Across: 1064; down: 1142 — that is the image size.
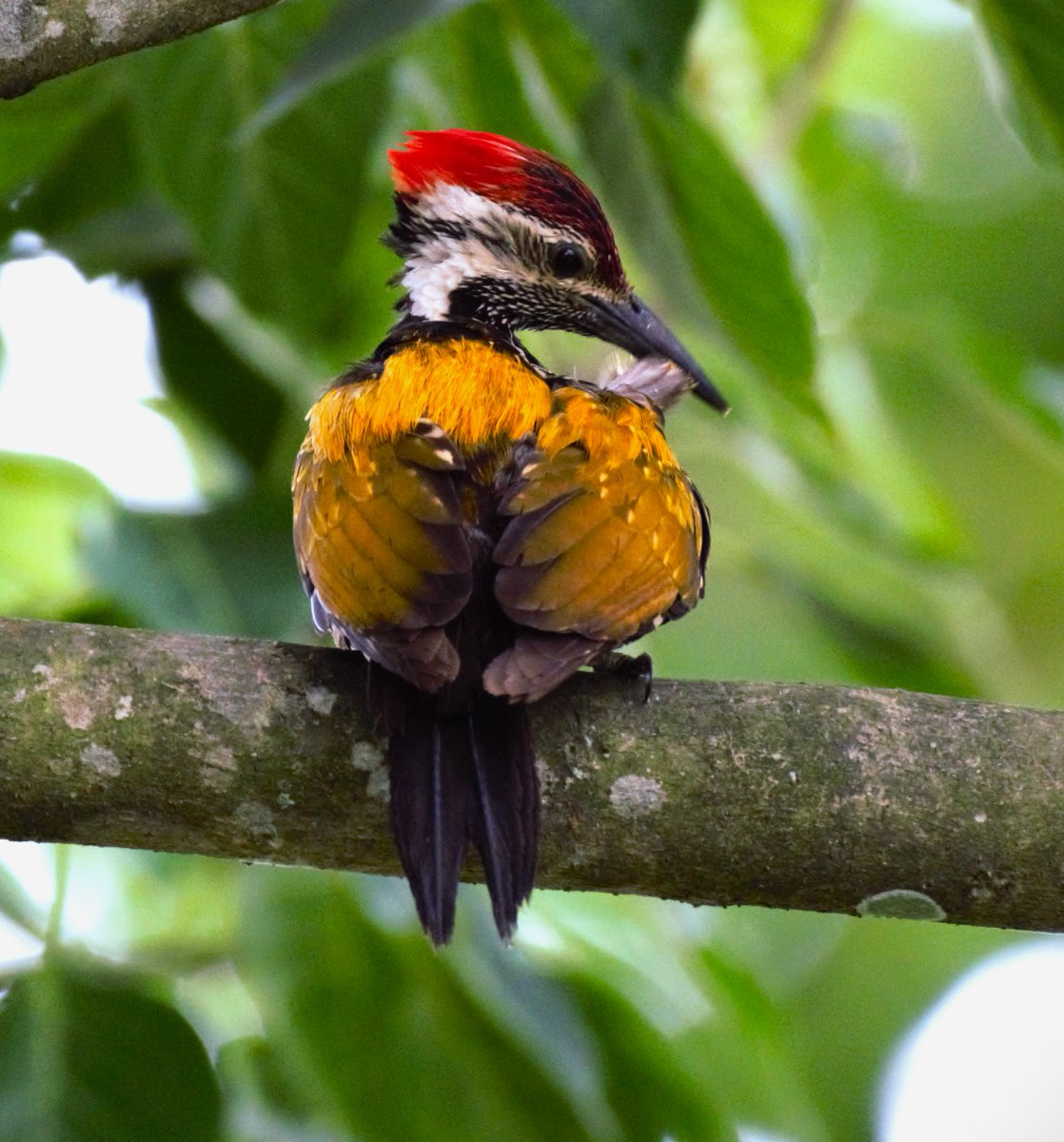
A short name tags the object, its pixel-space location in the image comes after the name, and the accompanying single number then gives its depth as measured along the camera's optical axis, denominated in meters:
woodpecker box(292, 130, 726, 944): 4.34
